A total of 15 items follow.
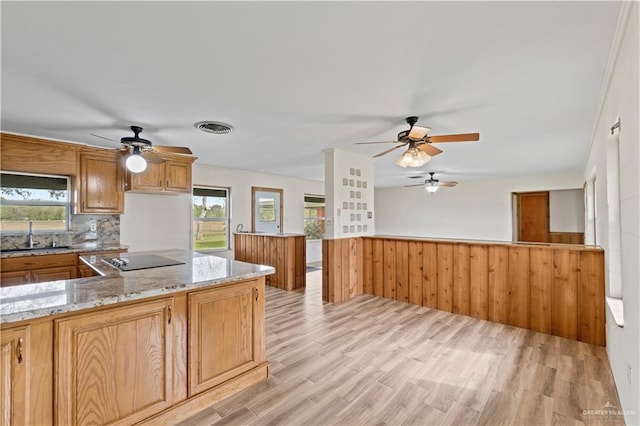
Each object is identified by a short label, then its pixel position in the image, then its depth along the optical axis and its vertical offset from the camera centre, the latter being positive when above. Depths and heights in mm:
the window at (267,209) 6839 +158
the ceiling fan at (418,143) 2836 +726
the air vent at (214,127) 3248 +1002
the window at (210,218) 5789 -40
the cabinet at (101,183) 4027 +470
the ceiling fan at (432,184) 6371 +655
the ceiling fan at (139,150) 3213 +743
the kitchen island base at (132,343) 1421 -729
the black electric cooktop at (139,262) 2365 -397
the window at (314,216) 7951 -10
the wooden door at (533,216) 7590 -31
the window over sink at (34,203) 3742 +184
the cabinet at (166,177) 4297 +592
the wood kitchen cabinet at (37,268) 3299 -596
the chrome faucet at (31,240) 3819 -297
